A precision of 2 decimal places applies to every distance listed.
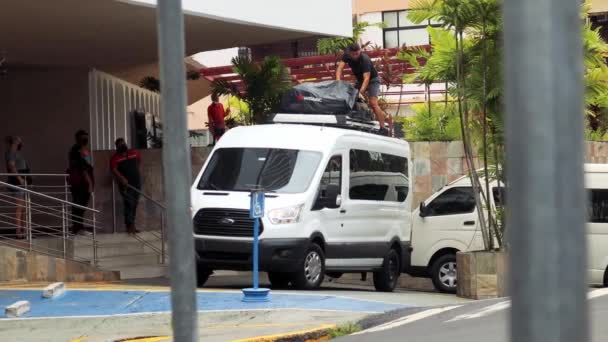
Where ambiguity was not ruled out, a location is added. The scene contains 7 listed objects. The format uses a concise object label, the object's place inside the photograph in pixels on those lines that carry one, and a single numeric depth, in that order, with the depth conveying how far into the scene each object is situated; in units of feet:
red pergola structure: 100.01
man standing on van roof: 66.23
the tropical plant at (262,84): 76.18
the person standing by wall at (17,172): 61.41
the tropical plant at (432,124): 80.48
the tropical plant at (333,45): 91.61
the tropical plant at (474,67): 58.39
